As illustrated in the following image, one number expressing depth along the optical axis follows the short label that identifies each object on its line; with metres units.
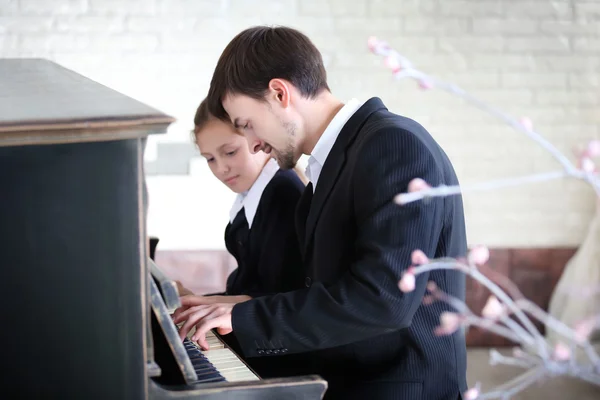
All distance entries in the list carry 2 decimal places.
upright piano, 2.34
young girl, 3.13
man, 2.67
